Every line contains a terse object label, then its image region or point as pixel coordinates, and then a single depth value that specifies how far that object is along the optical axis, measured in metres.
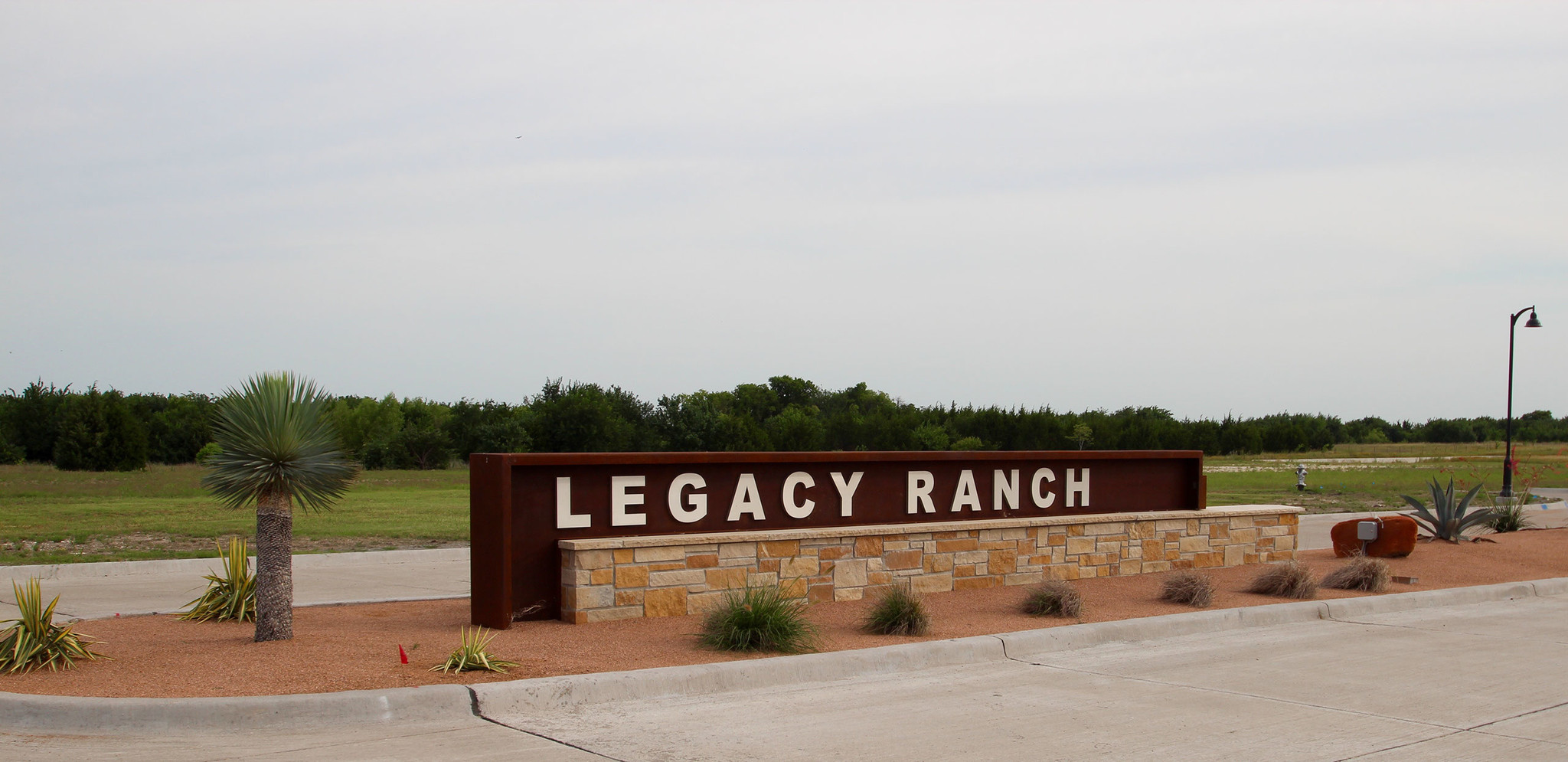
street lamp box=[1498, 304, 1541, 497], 30.02
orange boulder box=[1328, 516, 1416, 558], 15.76
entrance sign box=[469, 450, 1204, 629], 10.19
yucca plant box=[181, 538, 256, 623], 10.16
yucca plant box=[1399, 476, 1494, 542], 17.72
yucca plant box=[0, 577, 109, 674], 7.66
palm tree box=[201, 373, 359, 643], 8.68
